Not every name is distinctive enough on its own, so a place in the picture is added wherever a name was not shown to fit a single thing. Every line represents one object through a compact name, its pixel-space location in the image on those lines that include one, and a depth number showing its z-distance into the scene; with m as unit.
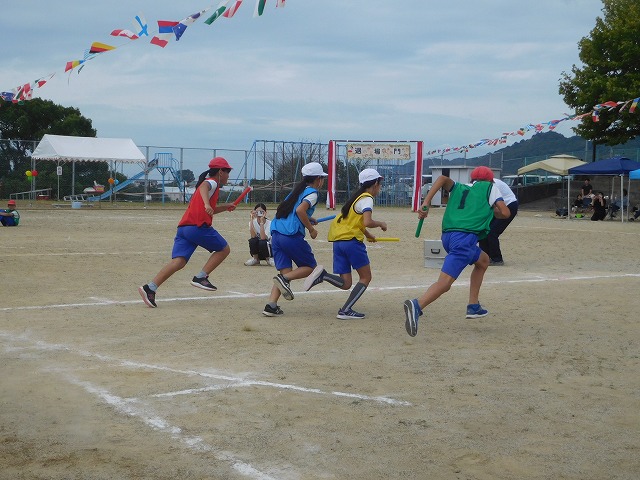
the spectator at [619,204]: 35.34
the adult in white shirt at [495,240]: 15.20
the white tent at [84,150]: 37.75
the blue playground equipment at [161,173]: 43.44
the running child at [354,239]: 9.42
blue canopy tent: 33.19
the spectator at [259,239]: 15.23
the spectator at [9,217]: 24.20
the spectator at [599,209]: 34.34
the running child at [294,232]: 9.48
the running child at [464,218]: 8.88
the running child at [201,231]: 10.23
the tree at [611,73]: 42.31
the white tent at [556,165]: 42.82
